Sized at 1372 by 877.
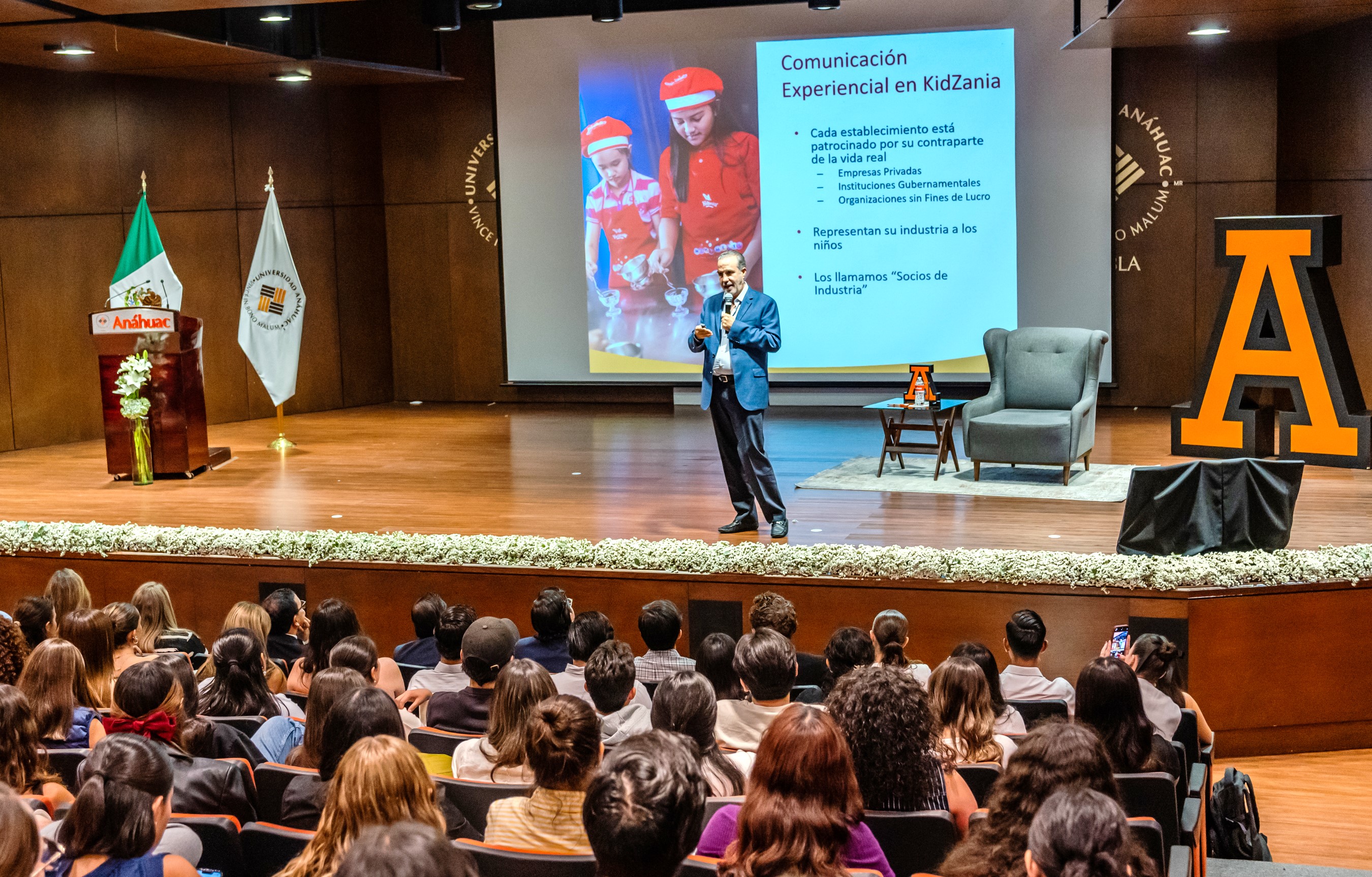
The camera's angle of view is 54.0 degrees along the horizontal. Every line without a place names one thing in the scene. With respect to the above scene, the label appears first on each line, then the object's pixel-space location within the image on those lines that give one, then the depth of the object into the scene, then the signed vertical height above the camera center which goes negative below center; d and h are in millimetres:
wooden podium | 8008 -372
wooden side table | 7766 -751
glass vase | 7977 -770
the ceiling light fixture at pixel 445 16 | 10141 +2244
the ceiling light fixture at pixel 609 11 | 9344 +2062
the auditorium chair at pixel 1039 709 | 4004 -1223
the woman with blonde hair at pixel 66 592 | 5105 -1011
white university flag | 9578 +45
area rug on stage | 7180 -1022
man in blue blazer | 6059 -327
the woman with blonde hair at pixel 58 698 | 3561 -983
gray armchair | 7422 -614
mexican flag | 9086 +416
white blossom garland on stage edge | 5352 -1075
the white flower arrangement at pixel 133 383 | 7863 -347
